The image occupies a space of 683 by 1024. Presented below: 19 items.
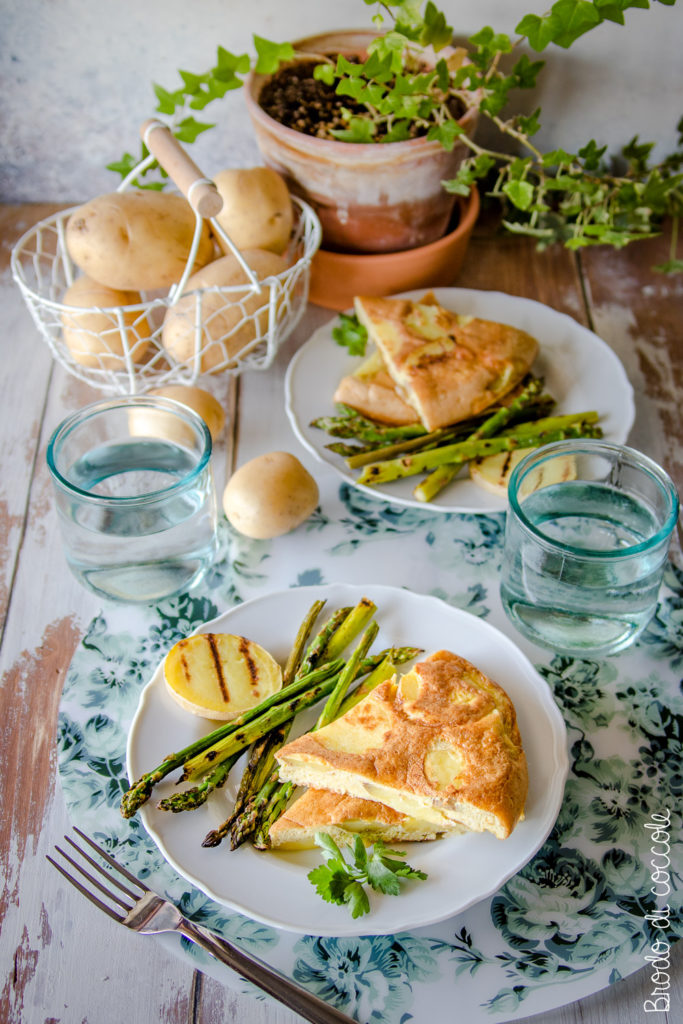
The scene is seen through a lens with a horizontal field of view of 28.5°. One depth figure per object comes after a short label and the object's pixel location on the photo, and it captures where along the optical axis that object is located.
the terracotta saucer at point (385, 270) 0.92
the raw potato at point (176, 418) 0.78
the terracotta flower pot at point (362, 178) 0.87
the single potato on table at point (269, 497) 0.77
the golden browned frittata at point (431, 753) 0.64
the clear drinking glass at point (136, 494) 0.74
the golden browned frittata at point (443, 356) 0.83
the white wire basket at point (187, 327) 0.83
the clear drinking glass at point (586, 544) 0.70
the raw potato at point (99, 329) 0.84
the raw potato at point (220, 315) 0.84
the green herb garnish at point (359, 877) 0.63
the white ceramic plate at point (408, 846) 0.63
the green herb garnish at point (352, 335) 0.88
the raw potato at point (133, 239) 0.83
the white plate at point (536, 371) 0.81
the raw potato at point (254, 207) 0.86
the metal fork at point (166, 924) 0.62
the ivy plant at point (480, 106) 0.82
